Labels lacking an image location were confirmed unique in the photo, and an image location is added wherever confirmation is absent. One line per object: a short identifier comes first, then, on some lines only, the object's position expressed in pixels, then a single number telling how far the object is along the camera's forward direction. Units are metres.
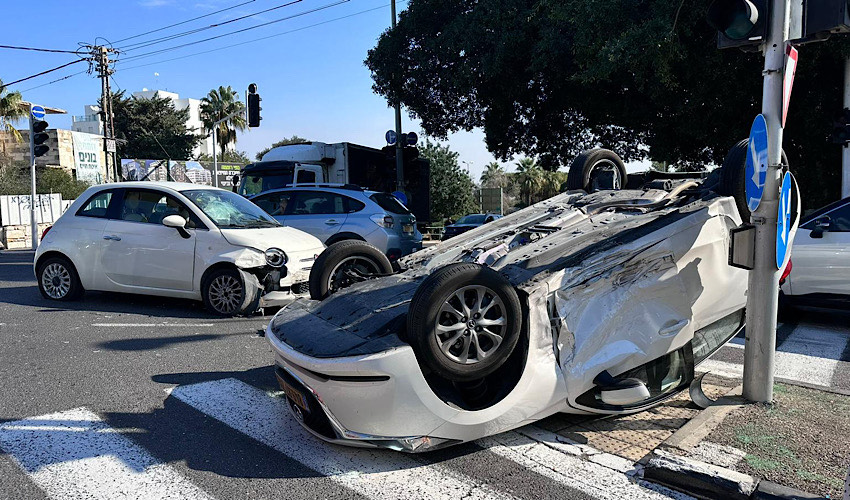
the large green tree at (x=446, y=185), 37.38
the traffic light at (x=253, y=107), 19.88
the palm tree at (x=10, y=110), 35.44
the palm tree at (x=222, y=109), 58.35
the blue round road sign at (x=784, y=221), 4.01
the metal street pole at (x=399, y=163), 16.55
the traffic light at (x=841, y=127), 10.98
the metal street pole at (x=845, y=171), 11.48
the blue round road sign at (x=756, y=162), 4.03
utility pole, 26.38
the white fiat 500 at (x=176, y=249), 7.32
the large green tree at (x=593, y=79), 11.29
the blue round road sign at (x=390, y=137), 18.12
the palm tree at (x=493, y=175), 68.06
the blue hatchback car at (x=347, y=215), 10.55
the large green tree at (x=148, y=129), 54.06
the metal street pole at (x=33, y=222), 20.85
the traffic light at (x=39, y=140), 19.37
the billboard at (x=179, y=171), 44.84
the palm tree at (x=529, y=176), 59.75
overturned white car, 3.31
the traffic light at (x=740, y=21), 4.04
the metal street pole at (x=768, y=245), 4.04
